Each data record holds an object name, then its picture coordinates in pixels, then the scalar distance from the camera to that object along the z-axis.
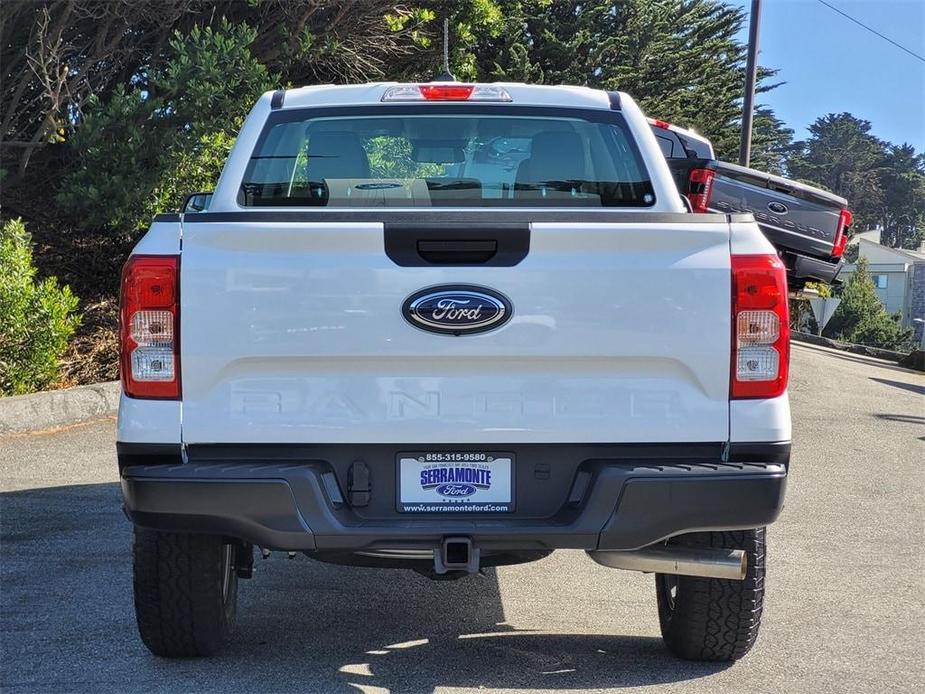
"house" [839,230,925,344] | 71.94
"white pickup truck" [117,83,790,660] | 3.43
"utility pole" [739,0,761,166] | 22.52
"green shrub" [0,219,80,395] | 9.61
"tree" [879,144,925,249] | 126.25
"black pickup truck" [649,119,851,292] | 10.77
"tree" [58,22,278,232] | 11.19
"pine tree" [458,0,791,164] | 25.41
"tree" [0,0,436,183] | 10.83
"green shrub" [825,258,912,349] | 49.81
